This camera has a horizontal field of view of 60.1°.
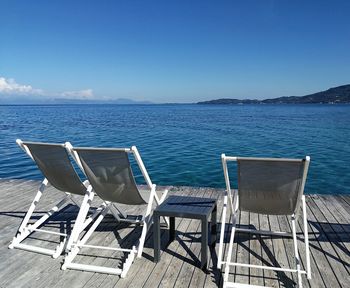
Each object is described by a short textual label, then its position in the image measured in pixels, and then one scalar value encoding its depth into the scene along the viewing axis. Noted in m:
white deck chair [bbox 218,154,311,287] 2.43
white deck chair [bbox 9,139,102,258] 3.10
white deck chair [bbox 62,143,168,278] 2.75
